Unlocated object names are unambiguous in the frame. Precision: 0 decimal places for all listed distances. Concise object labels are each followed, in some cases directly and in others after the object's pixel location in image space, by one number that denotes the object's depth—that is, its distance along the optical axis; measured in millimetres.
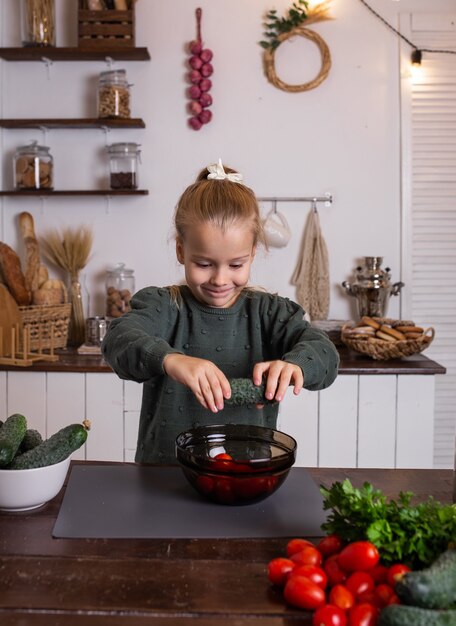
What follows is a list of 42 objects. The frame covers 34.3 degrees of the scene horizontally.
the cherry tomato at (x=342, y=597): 795
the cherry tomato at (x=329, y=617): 770
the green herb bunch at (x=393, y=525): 865
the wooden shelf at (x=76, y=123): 2734
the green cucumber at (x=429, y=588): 745
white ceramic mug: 2838
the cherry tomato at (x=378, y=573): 834
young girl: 1283
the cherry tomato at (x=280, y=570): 871
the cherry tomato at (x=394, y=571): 809
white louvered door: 2854
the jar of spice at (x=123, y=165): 2787
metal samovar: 2771
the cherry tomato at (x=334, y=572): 854
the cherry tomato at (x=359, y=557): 843
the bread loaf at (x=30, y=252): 2730
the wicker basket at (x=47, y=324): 2566
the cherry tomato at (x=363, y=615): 763
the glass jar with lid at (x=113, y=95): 2717
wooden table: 815
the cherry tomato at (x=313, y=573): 841
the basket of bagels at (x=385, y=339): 2463
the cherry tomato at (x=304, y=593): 819
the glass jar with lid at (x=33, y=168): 2766
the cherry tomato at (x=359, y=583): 814
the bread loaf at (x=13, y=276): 2639
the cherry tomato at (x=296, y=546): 916
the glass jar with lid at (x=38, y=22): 2713
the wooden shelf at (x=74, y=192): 2764
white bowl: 1096
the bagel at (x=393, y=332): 2500
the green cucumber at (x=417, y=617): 713
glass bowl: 1085
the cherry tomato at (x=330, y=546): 915
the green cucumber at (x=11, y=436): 1101
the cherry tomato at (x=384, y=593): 791
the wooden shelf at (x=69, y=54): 2709
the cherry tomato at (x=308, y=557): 874
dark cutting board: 1040
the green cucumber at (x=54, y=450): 1121
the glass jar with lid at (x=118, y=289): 2793
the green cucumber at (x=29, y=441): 1196
